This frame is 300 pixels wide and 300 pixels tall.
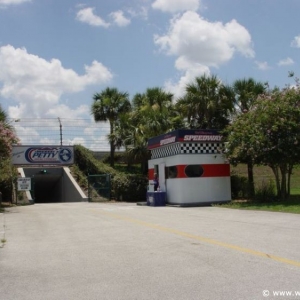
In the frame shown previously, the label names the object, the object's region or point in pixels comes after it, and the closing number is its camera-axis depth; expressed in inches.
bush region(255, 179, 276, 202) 869.8
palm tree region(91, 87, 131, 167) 1525.6
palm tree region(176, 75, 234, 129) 1056.8
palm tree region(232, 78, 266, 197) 991.6
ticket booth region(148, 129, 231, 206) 890.1
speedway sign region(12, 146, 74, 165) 1537.9
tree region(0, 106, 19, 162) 865.5
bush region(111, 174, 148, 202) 1186.0
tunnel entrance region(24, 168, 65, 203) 1536.7
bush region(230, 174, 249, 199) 1022.4
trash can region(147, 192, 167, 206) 938.1
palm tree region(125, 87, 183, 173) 1198.3
